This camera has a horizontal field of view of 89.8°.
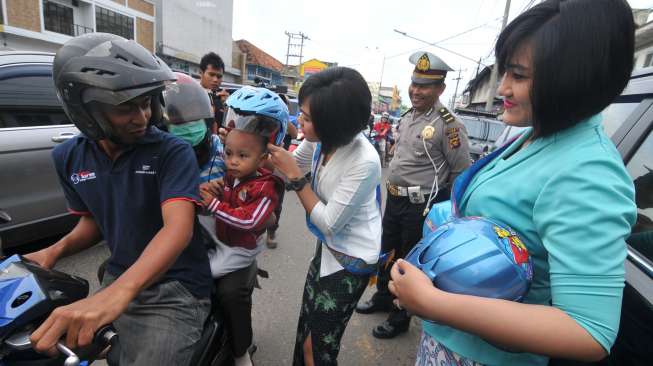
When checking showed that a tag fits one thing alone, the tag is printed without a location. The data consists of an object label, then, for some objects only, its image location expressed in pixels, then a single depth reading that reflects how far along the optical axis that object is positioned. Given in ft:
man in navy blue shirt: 3.39
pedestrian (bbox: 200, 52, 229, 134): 14.88
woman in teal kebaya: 2.10
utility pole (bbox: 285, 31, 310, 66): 133.18
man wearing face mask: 5.45
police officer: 8.63
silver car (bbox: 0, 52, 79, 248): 8.79
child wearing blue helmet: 4.86
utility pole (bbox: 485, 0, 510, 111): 44.13
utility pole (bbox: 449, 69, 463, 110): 125.37
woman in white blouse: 4.54
